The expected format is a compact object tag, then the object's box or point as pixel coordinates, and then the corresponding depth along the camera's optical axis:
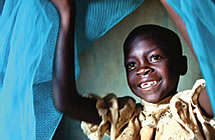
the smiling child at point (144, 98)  0.63
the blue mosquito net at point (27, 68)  0.57
